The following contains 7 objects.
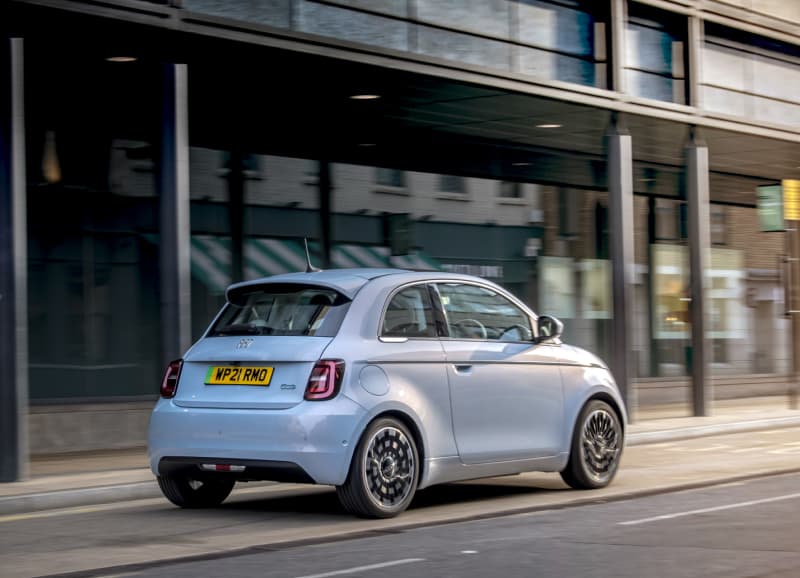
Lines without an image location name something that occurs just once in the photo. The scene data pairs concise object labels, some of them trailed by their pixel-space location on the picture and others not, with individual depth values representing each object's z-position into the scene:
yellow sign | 22.50
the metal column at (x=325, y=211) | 18.75
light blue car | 8.95
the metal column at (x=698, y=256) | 21.08
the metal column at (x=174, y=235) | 13.88
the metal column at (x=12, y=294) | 12.08
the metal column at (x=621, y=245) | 19.55
